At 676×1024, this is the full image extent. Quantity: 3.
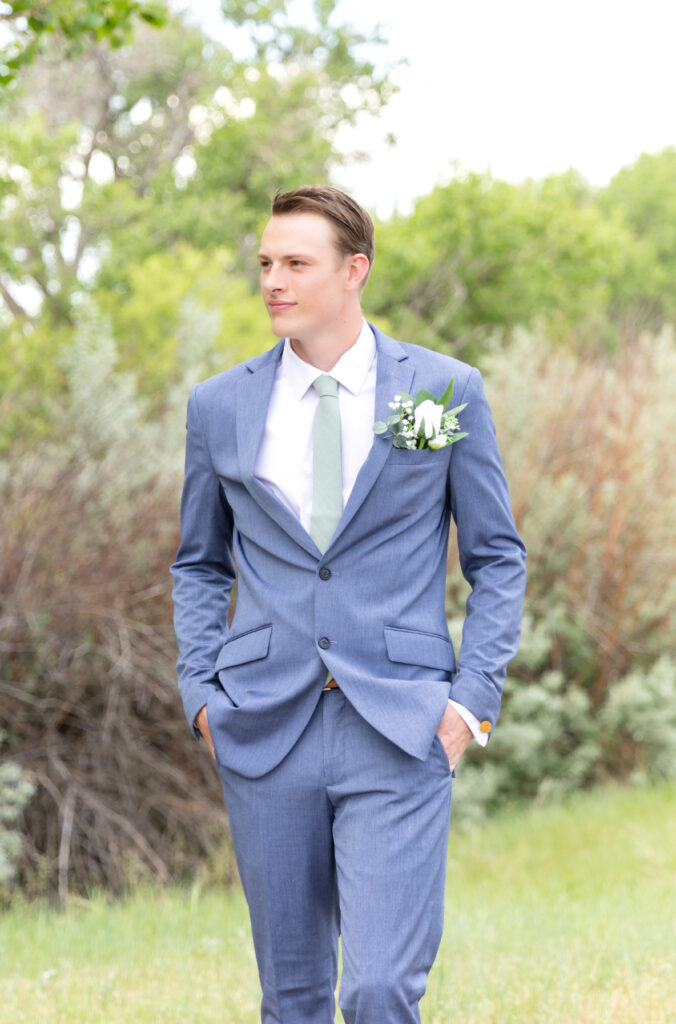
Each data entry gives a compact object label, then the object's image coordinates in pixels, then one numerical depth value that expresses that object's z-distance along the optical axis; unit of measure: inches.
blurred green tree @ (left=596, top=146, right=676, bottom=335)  1460.4
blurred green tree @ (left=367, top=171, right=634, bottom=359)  944.9
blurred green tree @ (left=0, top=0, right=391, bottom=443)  592.1
